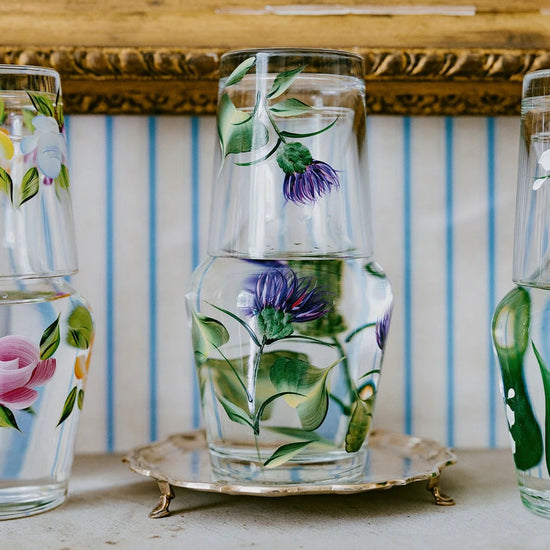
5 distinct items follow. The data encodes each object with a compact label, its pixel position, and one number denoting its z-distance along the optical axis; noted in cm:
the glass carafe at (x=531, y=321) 56
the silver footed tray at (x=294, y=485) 56
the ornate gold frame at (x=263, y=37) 71
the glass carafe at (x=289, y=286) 57
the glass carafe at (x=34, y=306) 56
